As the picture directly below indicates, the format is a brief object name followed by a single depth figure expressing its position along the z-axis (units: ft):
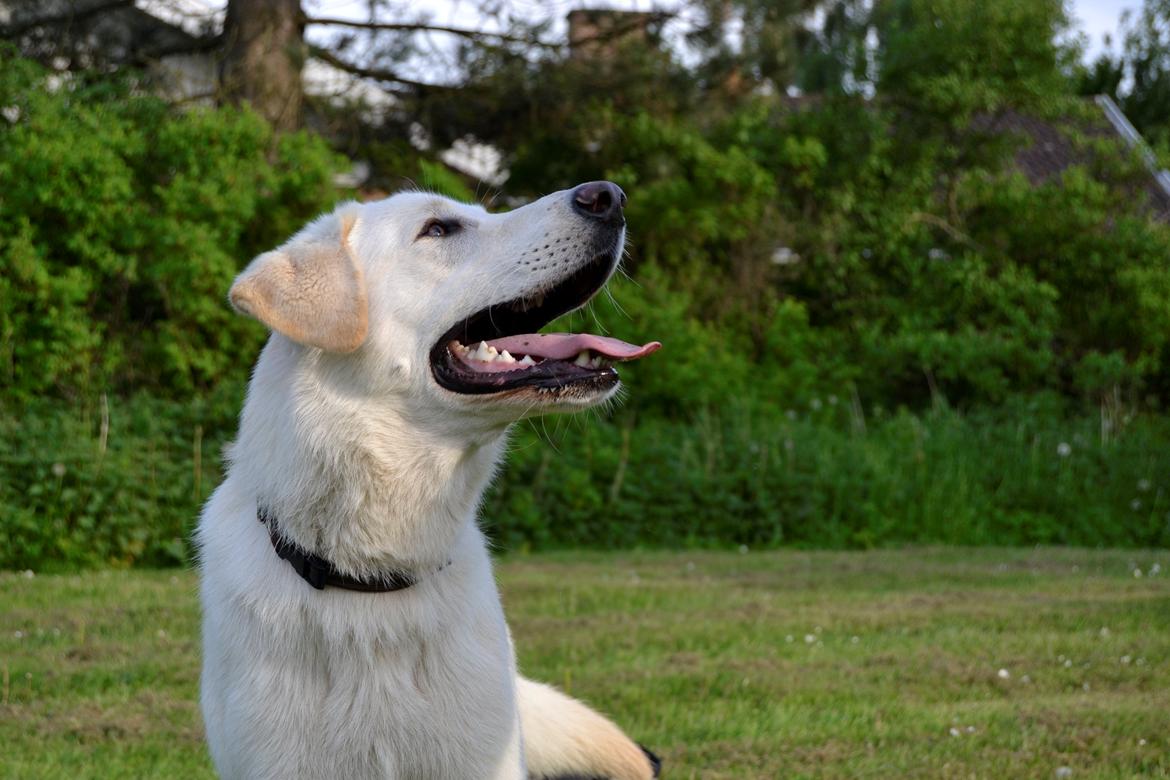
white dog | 9.37
